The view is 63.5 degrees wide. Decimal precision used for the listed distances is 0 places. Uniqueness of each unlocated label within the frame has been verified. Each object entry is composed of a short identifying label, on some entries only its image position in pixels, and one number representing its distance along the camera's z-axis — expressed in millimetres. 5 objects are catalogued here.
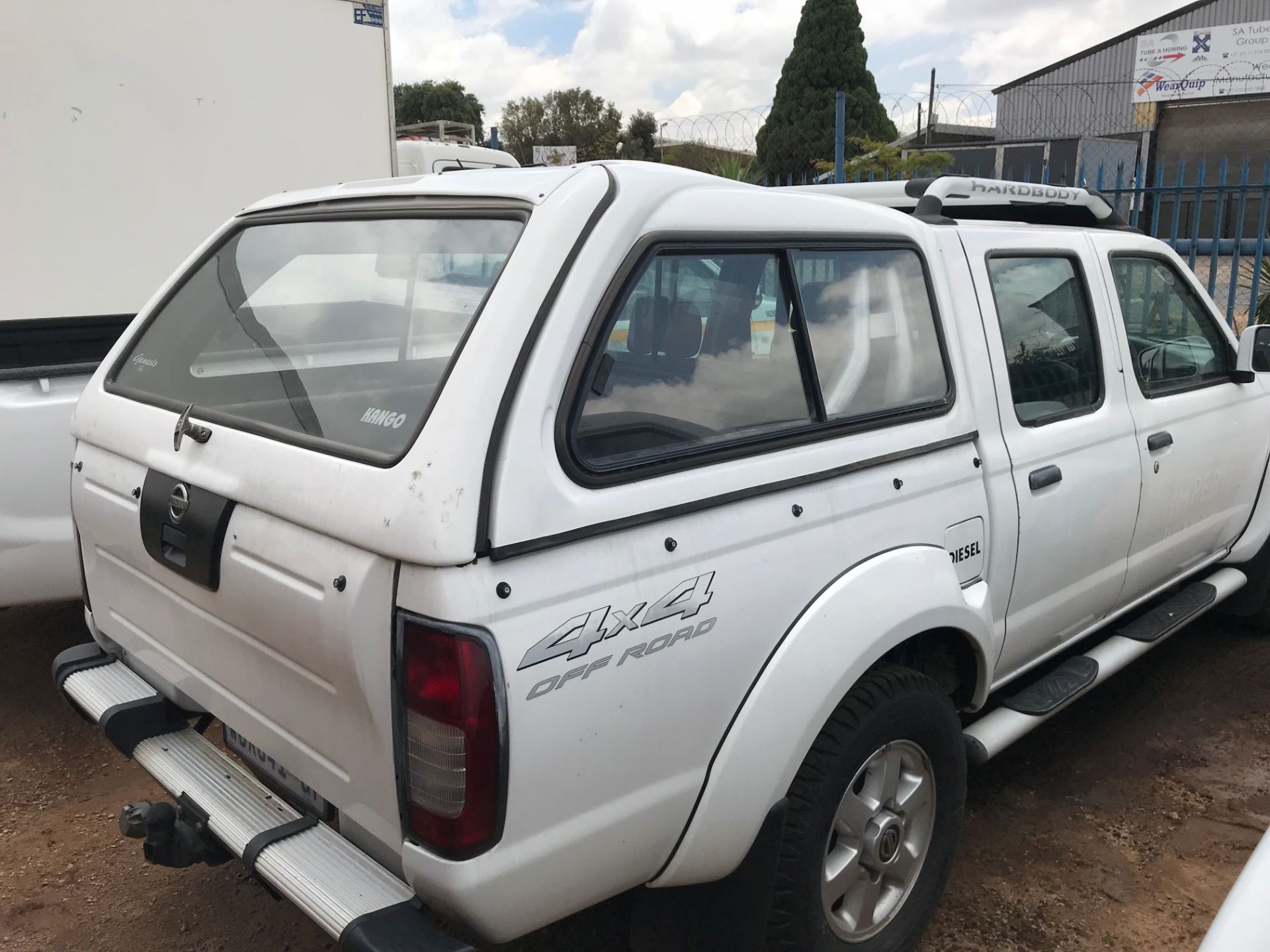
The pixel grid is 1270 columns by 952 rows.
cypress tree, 25062
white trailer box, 5293
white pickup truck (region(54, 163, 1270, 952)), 1798
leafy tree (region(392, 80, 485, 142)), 54969
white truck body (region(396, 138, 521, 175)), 11016
